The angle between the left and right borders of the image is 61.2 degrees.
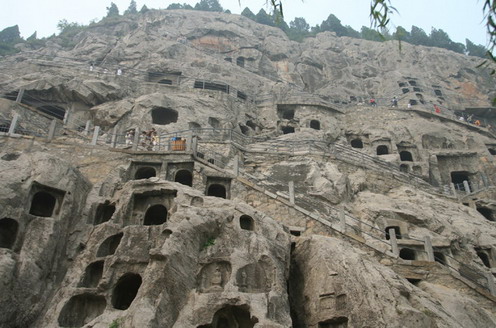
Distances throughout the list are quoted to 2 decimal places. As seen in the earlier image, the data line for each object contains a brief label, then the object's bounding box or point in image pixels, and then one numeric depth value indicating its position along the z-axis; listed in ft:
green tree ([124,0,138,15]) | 247.01
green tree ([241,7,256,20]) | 228.67
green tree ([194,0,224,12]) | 243.81
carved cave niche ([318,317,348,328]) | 40.09
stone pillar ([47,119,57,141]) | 64.57
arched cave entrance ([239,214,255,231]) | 49.42
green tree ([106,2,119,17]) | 231.09
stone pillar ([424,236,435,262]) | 55.67
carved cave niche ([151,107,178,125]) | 104.17
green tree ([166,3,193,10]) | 233.47
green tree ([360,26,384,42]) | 219.45
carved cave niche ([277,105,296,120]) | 120.88
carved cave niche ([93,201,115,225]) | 54.85
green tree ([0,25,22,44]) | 186.72
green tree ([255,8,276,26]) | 225.15
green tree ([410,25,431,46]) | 220.84
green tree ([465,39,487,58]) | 223.92
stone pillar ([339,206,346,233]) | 58.08
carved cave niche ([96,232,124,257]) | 47.05
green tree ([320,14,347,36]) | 231.30
